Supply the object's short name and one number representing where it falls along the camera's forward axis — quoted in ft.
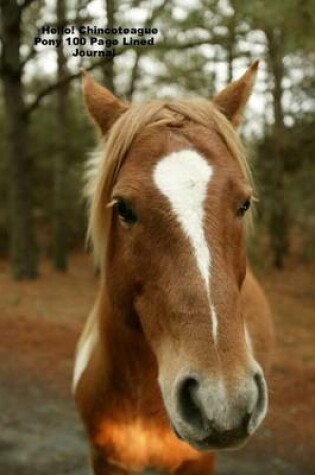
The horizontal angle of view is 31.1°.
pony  5.84
